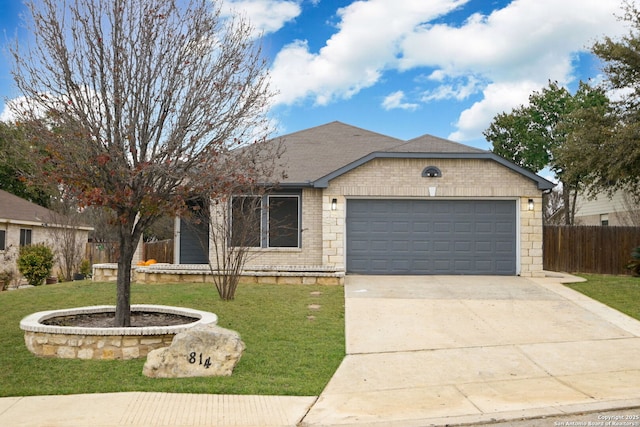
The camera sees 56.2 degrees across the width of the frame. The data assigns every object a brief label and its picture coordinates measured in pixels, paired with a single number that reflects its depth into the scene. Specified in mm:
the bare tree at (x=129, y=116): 8492
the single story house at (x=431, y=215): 16562
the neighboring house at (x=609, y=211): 28389
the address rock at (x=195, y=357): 7387
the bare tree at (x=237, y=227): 12352
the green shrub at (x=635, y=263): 17844
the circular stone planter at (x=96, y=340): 8047
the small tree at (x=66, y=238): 21812
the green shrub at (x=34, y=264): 21594
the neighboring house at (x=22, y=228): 23531
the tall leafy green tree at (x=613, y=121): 16109
